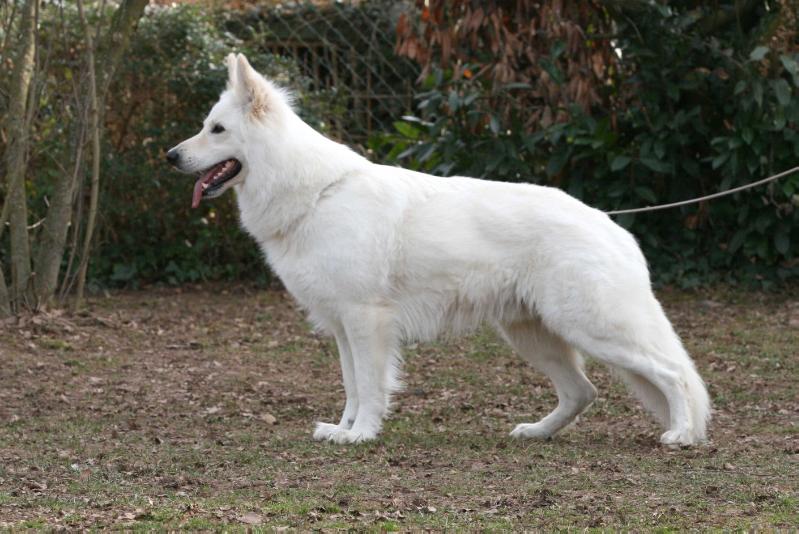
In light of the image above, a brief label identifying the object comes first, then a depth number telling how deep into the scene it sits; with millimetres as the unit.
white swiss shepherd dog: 11539
